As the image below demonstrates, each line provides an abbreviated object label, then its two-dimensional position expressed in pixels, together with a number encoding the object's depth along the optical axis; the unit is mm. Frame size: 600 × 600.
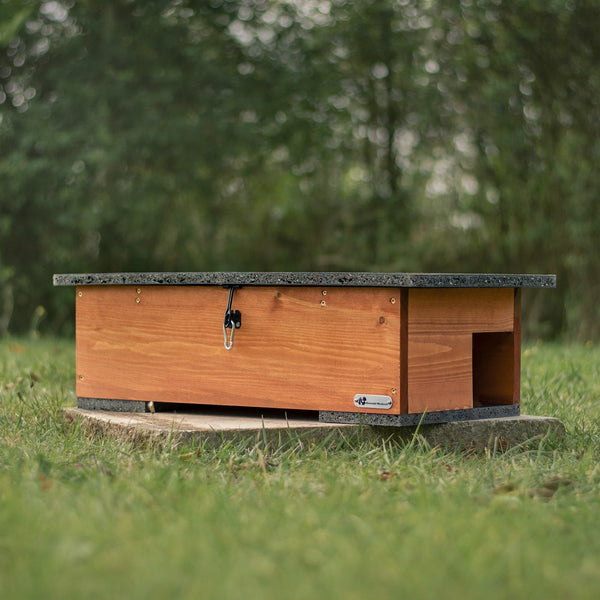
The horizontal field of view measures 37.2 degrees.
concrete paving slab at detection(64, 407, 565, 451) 2994
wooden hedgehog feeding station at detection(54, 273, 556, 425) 3068
